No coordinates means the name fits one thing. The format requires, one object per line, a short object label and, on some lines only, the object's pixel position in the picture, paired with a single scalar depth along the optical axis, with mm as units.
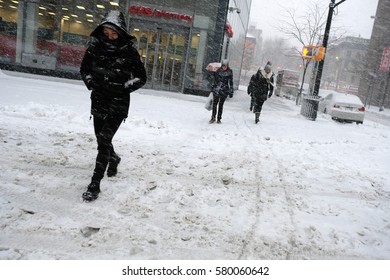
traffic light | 13266
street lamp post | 13602
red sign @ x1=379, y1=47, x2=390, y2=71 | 34875
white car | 15078
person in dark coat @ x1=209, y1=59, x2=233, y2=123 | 9469
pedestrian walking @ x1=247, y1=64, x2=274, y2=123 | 10695
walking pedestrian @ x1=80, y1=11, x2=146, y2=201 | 3787
